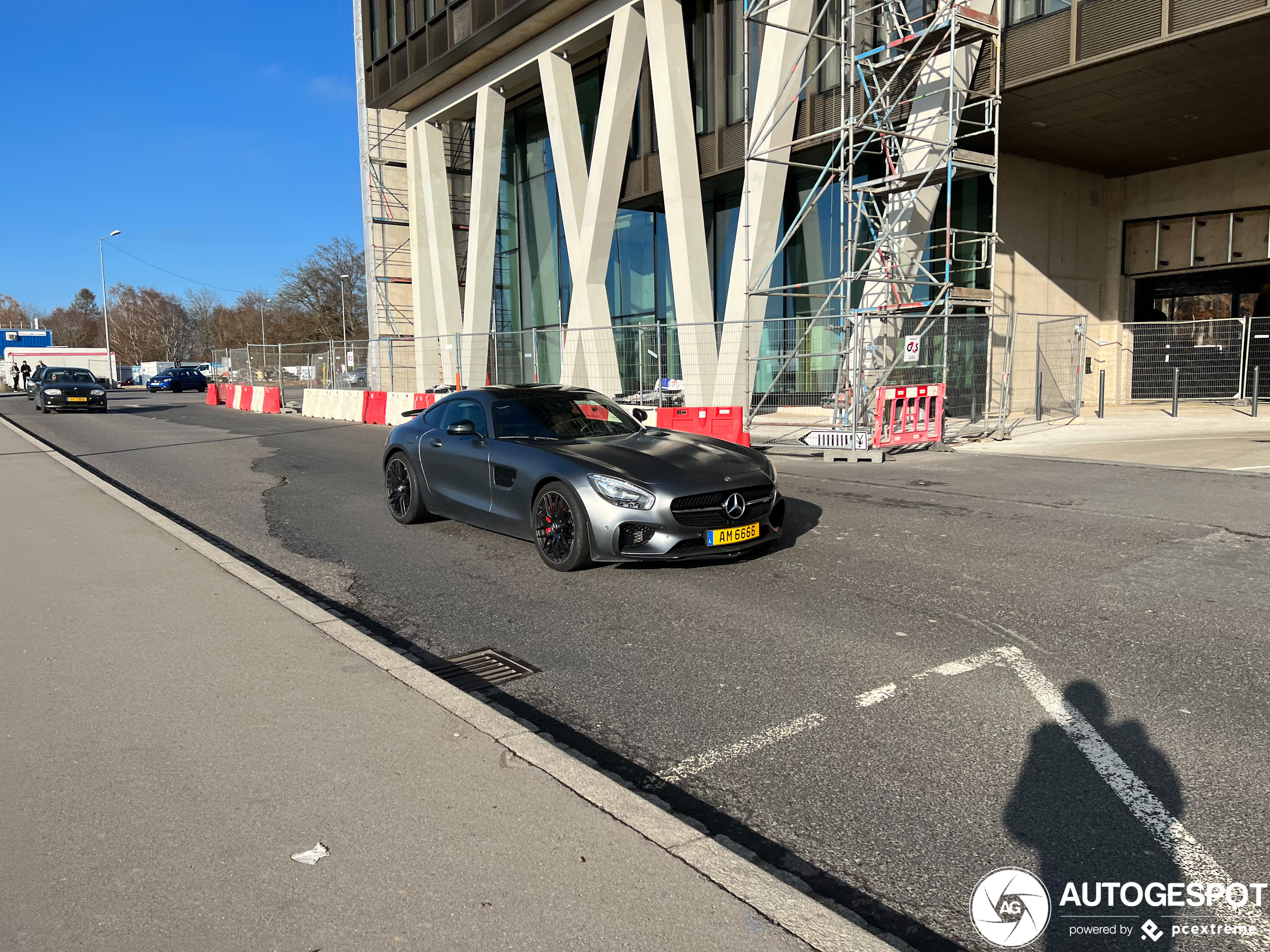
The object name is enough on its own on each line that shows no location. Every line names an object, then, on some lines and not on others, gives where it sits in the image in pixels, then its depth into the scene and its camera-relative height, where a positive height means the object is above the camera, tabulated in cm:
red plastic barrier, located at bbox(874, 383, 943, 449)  1473 -65
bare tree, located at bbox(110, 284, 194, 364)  9988 +645
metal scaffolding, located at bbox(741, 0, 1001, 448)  1634 +404
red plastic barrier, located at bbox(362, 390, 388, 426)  2423 -64
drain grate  464 -150
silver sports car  648 -75
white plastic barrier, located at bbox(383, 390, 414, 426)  2298 -61
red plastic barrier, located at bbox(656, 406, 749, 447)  1468 -67
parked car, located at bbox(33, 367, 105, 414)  2936 -14
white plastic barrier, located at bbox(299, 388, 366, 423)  2559 -61
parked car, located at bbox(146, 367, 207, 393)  5972 +34
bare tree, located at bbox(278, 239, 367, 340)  6931 +719
